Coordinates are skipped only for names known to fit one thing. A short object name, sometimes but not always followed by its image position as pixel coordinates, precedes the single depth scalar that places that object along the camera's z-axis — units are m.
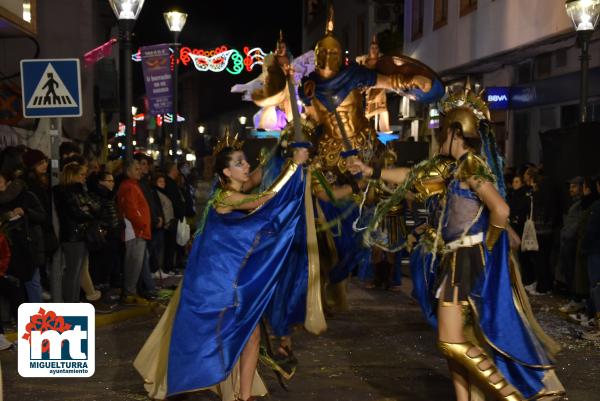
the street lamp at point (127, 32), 12.68
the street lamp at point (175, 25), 19.23
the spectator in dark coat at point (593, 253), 10.10
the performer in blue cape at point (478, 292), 5.90
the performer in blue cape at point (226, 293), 6.31
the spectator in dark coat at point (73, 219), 10.27
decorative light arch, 24.02
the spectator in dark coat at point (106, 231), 11.07
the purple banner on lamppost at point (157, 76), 19.30
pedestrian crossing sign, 10.12
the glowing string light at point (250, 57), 24.09
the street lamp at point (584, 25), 12.70
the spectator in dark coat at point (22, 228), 9.14
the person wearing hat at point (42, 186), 9.80
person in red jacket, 11.68
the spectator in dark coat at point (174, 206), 14.33
